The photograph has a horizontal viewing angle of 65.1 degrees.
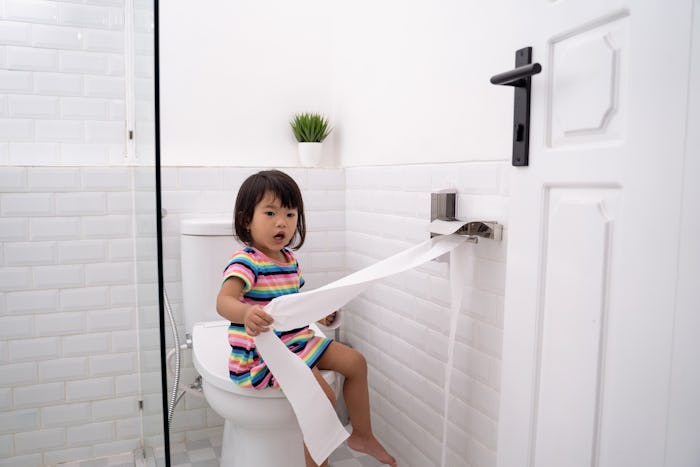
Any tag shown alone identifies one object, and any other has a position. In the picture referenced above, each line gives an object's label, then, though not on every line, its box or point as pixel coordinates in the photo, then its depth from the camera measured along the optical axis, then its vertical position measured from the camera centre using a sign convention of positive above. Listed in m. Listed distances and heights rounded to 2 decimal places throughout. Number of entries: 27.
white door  0.98 -0.10
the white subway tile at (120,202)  2.11 -0.08
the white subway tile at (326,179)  2.39 +0.03
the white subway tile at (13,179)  1.98 +0.01
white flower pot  2.38 +0.14
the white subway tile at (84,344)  2.11 -0.63
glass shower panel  1.30 -0.11
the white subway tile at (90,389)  2.13 -0.81
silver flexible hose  1.93 -0.65
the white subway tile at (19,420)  2.07 -0.91
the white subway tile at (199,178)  2.20 +0.02
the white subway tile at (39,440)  2.09 -0.99
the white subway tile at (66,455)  2.12 -1.06
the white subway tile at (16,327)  2.03 -0.54
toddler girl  1.57 -0.30
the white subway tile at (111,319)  2.13 -0.54
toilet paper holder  1.46 -0.09
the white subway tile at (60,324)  2.07 -0.54
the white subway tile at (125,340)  2.17 -0.63
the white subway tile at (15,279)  2.02 -0.36
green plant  2.37 +0.25
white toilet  1.57 -0.57
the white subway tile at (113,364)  2.15 -0.72
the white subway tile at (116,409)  2.17 -0.90
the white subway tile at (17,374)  2.05 -0.72
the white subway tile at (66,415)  2.11 -0.90
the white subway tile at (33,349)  2.05 -0.63
